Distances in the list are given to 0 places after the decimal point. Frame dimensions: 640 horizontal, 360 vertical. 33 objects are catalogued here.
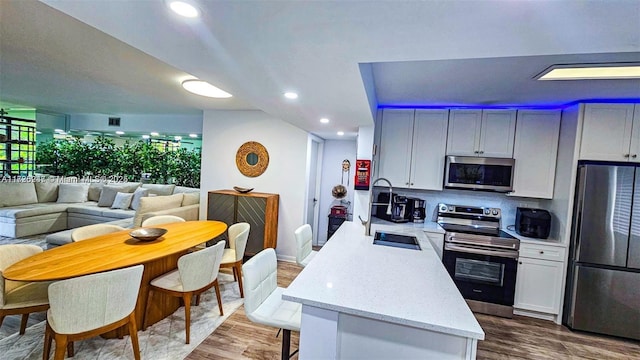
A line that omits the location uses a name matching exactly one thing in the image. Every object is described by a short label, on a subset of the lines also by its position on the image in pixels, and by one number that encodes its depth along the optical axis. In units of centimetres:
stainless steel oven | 299
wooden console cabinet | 414
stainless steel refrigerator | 262
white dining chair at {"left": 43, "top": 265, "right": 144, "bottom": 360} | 165
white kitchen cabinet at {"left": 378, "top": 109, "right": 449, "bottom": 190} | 346
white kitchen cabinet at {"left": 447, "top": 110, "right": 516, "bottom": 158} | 327
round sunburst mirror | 456
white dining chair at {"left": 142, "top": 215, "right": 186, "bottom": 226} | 339
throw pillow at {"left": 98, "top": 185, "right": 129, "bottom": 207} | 571
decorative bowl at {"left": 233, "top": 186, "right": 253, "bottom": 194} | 430
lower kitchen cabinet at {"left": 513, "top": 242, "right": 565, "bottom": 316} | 292
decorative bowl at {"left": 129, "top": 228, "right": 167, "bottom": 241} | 256
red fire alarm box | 328
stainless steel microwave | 323
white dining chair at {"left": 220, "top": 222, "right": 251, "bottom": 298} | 298
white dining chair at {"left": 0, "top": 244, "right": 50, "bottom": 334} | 193
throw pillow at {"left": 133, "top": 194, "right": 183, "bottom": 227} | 416
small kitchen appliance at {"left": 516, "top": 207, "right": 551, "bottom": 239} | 304
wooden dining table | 184
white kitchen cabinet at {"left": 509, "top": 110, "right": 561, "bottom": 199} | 316
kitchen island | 123
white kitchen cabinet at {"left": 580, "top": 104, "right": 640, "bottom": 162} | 271
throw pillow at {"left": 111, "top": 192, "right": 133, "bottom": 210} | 555
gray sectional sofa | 461
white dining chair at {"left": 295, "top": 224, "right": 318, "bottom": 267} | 253
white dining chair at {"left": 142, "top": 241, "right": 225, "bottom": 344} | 229
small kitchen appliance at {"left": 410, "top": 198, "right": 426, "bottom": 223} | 356
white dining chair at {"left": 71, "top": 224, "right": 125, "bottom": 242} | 269
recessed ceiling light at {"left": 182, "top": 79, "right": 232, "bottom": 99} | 314
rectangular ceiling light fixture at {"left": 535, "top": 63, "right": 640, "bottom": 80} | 180
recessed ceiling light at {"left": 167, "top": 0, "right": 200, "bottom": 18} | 96
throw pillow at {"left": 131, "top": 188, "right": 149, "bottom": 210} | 559
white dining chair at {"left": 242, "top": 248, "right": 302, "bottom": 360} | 167
